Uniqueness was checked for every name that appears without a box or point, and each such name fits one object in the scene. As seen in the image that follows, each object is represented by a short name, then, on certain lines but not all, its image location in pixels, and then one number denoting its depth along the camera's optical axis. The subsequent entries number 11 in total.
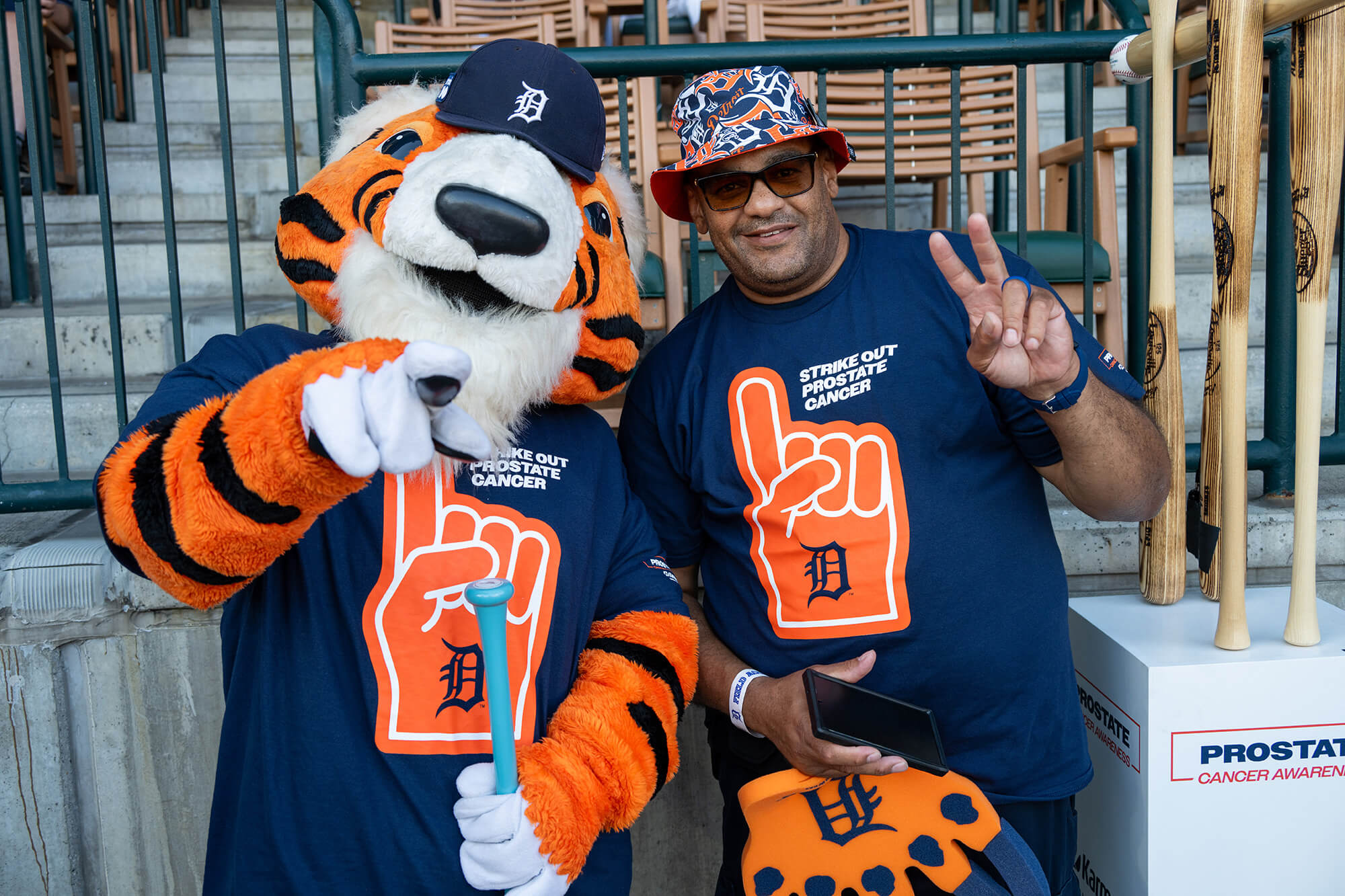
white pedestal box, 1.62
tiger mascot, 1.22
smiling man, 1.59
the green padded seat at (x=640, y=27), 4.84
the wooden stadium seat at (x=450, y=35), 4.04
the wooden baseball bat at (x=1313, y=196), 1.56
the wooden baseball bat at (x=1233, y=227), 1.59
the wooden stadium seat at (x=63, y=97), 4.44
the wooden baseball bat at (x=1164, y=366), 1.69
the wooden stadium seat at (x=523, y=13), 4.60
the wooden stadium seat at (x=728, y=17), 4.46
